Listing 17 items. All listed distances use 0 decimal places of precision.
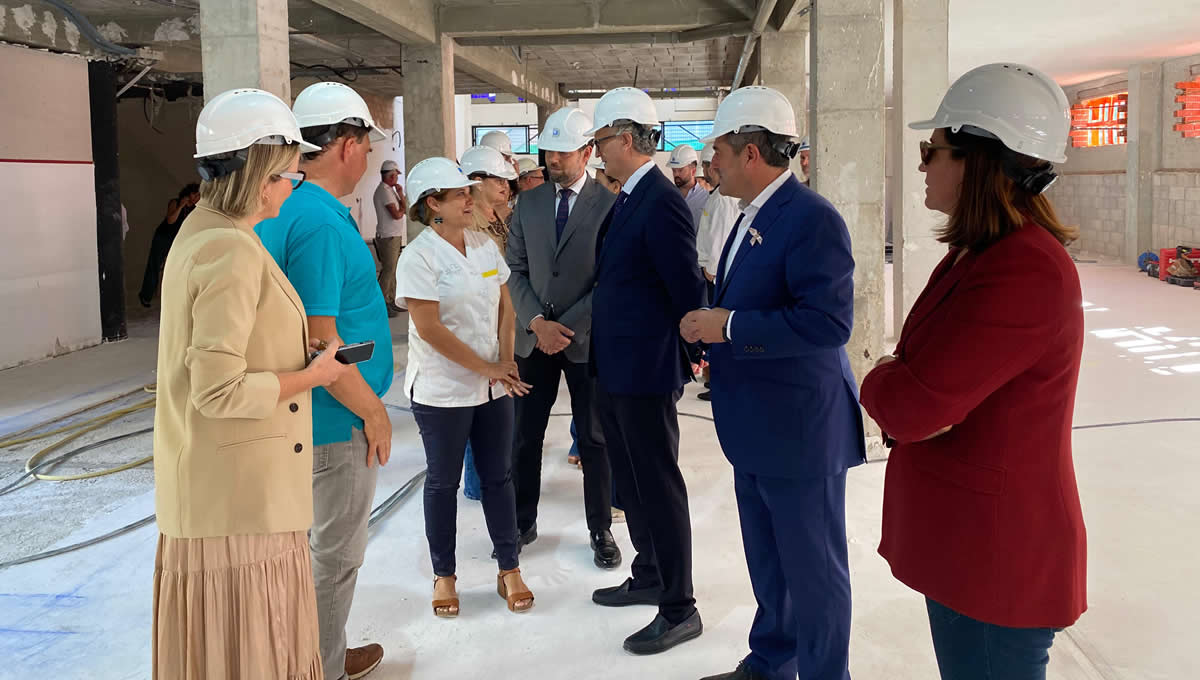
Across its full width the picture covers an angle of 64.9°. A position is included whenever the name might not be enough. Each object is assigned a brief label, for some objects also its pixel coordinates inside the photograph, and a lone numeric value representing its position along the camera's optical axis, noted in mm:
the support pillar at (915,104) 8703
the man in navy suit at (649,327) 3332
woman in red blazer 1743
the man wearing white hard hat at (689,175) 7555
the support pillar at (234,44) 5660
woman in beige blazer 2084
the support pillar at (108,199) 10758
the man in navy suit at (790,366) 2570
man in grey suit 4230
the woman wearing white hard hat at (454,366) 3596
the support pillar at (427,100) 11406
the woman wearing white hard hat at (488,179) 4887
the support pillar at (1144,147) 17672
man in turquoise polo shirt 2682
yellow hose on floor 5685
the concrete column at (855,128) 5992
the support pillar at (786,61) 11398
